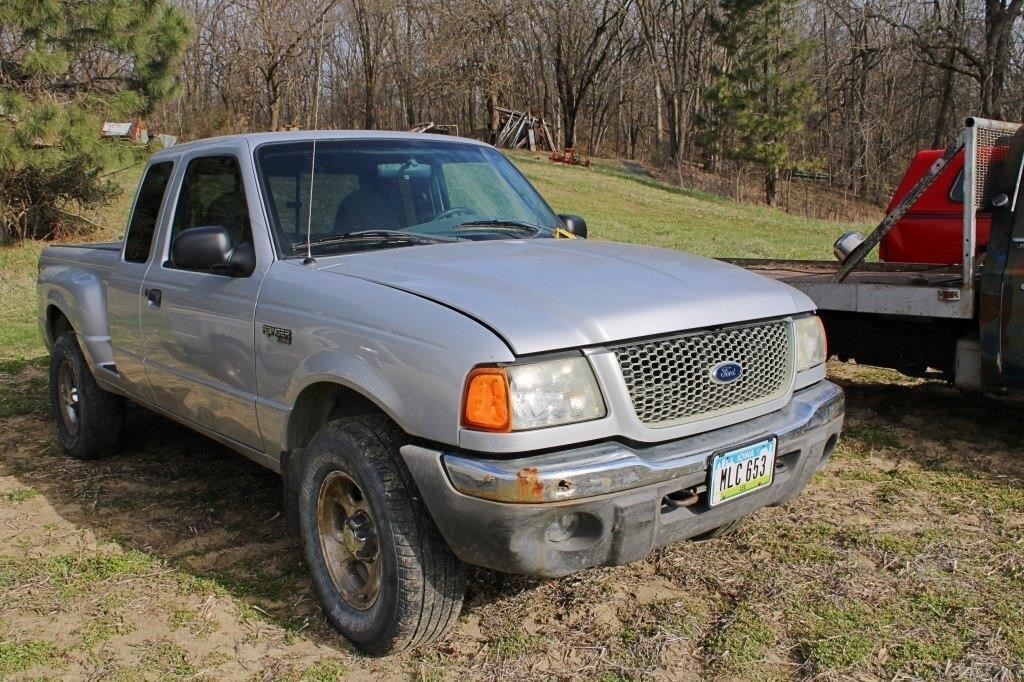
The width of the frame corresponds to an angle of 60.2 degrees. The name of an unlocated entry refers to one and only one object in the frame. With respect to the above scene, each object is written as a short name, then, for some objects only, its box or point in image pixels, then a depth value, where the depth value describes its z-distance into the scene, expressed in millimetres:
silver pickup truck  2699
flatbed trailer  4926
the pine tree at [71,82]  12047
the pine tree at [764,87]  33969
